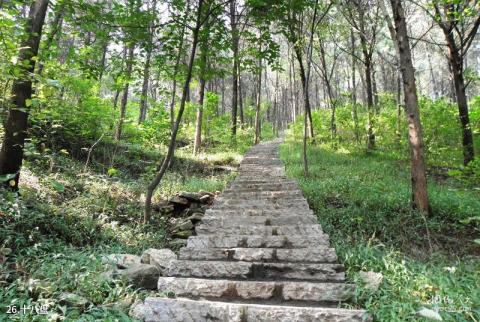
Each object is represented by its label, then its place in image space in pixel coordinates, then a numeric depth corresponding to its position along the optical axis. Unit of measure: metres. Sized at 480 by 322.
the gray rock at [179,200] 6.62
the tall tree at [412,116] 5.71
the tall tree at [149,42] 5.71
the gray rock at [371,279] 3.24
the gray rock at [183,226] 5.68
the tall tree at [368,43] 11.74
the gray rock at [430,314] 2.00
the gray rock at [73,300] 2.95
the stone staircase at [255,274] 2.92
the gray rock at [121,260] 3.85
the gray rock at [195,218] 5.90
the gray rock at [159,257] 3.97
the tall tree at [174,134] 5.77
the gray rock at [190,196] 6.72
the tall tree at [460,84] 8.91
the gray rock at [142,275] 3.52
